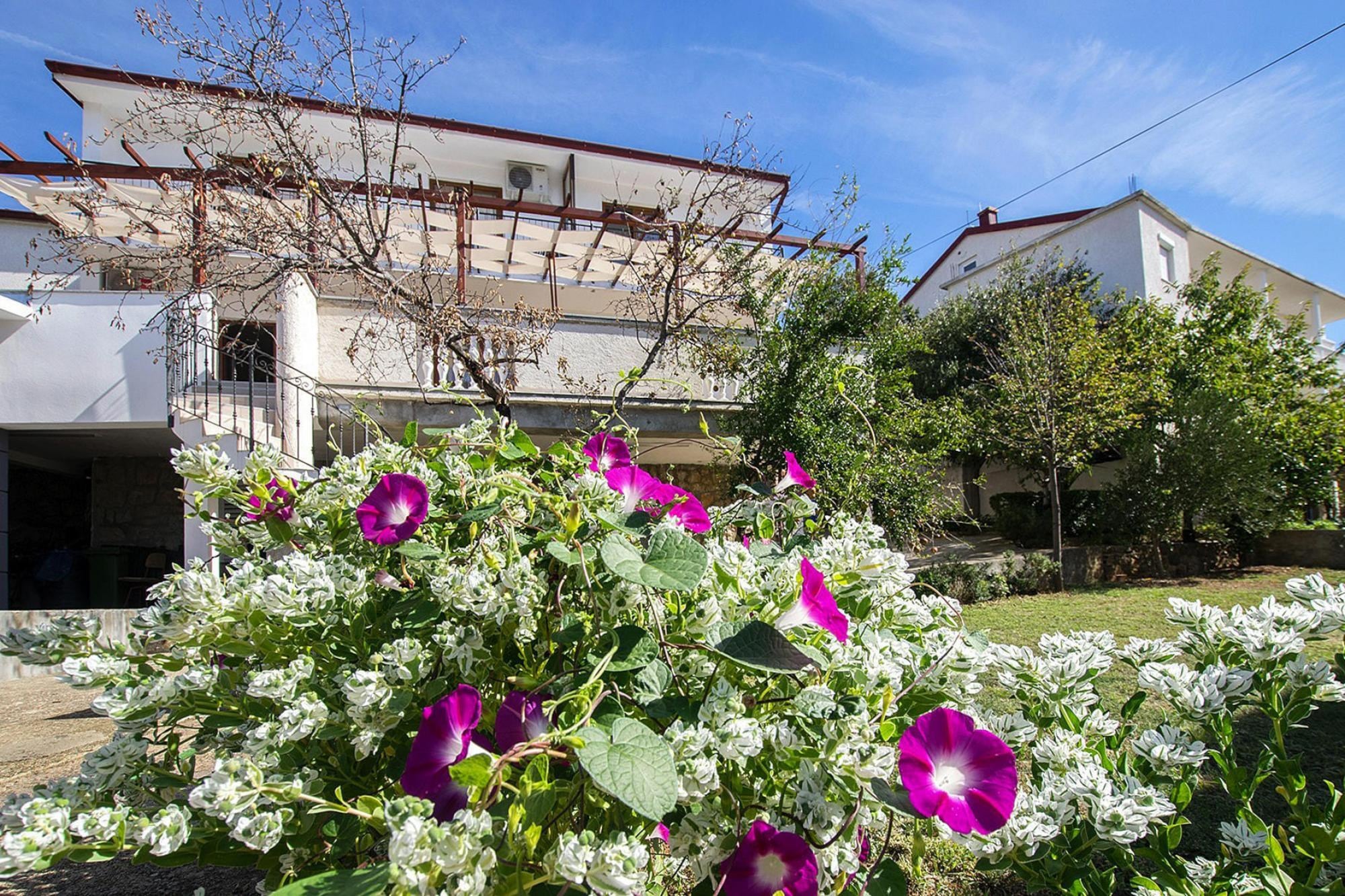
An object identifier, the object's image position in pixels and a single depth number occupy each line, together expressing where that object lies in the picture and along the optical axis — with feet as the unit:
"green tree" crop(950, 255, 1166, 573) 31.30
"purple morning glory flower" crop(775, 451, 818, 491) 4.67
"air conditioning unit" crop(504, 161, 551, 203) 45.70
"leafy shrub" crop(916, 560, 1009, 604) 26.91
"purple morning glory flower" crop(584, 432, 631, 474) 4.34
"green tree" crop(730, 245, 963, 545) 22.84
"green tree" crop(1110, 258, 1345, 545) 31.60
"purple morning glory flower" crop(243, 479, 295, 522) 3.91
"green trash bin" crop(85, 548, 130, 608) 29.14
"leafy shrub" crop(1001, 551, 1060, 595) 29.37
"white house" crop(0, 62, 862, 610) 23.63
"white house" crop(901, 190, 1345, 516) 48.93
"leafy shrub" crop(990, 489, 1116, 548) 39.73
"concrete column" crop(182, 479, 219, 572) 20.11
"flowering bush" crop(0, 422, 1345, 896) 2.58
